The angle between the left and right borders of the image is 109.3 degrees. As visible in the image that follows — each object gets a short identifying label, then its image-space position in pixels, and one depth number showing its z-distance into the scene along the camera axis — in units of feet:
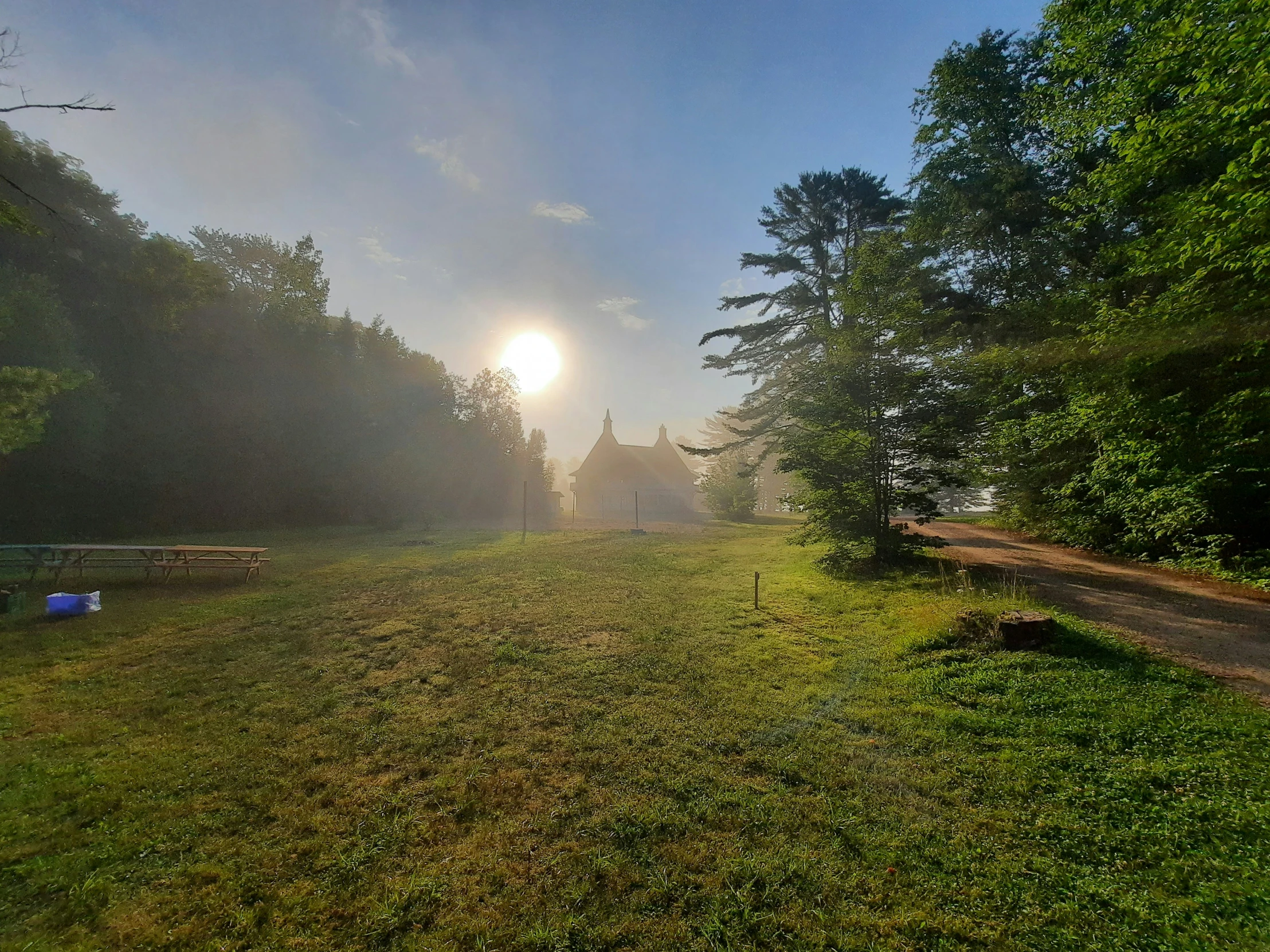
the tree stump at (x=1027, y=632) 17.88
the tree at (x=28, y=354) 33.45
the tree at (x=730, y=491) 99.71
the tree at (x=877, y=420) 32.65
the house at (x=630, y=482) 131.03
